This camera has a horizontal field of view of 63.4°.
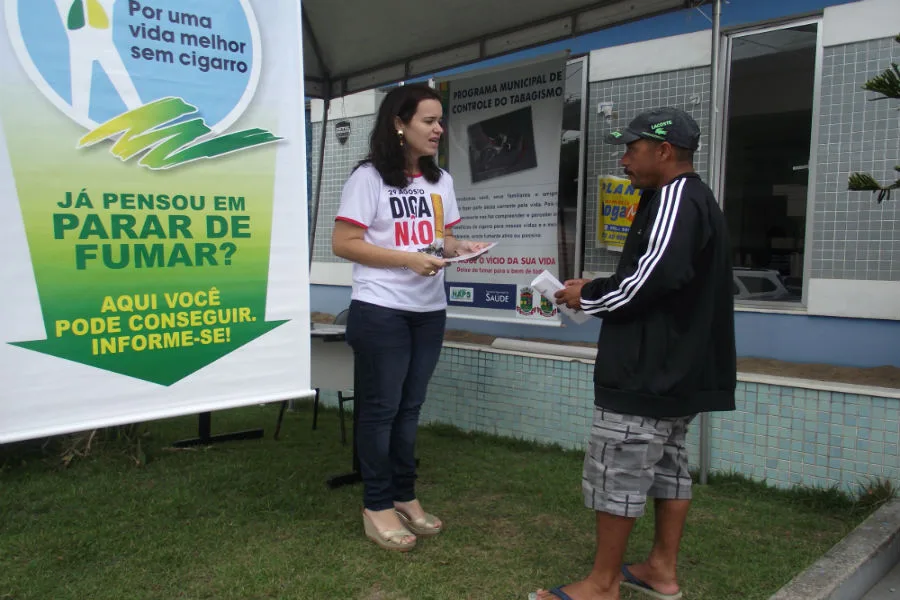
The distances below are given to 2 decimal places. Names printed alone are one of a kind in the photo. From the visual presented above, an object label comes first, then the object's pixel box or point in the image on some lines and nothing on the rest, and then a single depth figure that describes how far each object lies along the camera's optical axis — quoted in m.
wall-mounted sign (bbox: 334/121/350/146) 7.85
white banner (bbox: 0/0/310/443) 1.96
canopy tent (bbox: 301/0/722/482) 3.86
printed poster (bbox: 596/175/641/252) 4.99
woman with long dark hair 2.86
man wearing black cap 2.22
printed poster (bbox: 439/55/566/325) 4.58
